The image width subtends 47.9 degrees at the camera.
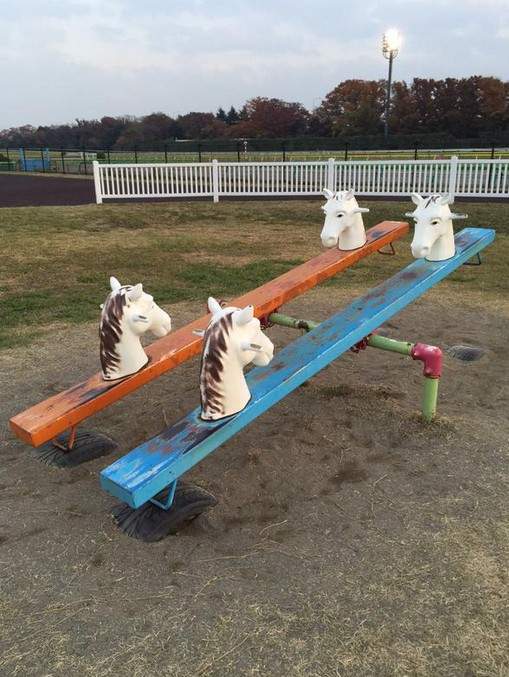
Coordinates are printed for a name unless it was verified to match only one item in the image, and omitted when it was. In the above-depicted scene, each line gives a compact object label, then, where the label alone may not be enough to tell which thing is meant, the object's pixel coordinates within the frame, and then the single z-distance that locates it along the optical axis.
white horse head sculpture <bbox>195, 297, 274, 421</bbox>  2.47
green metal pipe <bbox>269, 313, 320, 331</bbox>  4.17
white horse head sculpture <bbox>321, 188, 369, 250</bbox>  4.31
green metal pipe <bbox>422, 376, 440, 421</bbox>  3.50
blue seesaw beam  2.36
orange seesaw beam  2.92
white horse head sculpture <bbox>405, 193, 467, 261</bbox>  3.87
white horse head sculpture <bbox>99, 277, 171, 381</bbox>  2.93
